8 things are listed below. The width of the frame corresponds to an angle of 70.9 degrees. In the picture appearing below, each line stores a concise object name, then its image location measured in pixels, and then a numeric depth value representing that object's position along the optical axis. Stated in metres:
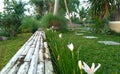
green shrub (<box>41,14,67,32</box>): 3.89
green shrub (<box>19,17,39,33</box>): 4.42
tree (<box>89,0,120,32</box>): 3.50
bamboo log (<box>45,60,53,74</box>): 0.66
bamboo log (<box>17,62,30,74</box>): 0.67
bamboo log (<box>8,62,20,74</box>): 0.67
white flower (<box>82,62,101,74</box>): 0.32
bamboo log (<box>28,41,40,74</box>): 0.67
